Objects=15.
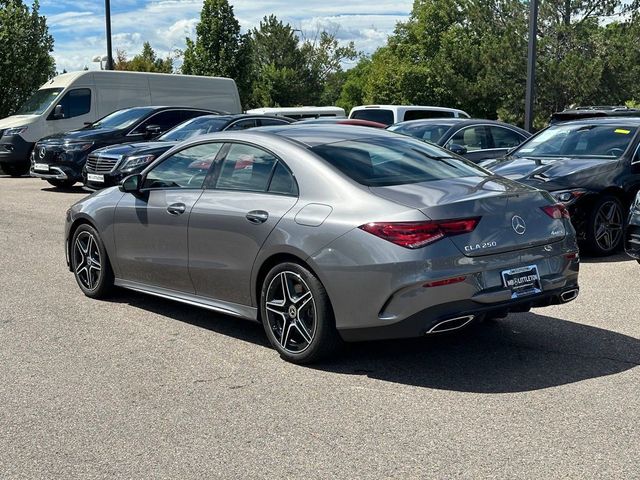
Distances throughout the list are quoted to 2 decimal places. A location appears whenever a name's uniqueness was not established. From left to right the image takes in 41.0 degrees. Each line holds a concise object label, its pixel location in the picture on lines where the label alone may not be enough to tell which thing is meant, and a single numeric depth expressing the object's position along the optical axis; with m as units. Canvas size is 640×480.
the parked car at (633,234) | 8.10
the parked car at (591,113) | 13.18
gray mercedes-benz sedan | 4.98
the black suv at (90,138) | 17.12
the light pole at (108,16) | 27.69
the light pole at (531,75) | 17.58
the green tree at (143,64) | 66.75
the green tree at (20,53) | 29.56
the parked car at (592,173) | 9.35
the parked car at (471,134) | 13.74
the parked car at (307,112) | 29.34
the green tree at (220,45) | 40.50
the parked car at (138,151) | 14.77
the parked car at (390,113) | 19.91
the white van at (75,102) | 21.27
